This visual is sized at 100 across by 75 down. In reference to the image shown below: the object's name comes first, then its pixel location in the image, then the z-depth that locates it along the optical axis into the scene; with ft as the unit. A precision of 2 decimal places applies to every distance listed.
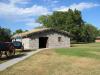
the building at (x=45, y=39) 56.23
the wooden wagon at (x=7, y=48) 29.03
